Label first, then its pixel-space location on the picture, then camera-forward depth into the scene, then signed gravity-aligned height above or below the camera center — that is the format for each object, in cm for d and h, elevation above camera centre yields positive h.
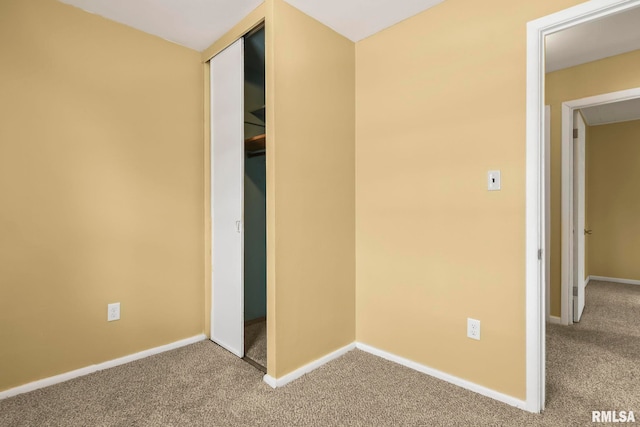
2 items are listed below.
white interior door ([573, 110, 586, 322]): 313 -4
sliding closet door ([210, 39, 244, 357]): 237 +12
